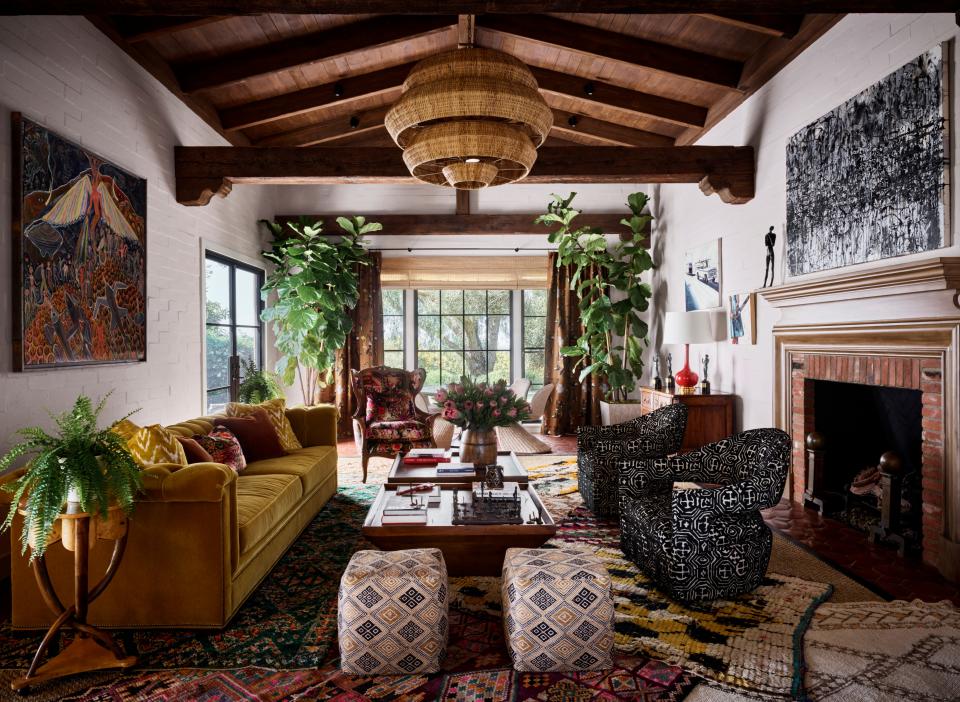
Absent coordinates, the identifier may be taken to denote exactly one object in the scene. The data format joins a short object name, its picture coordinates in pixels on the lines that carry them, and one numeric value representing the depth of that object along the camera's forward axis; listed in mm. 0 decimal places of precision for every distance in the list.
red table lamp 5383
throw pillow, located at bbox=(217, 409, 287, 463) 4074
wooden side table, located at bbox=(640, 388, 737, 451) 5320
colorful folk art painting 3060
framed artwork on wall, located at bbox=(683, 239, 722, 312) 5648
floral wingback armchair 5461
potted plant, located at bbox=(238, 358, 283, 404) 6105
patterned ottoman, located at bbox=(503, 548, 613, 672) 2180
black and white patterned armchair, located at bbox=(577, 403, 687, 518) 4082
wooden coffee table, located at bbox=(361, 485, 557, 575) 2846
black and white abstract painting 3127
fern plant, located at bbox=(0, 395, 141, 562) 2055
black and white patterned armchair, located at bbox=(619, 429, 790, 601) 2742
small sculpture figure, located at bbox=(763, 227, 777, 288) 4609
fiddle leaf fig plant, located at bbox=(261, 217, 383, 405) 6438
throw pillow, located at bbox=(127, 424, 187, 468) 2887
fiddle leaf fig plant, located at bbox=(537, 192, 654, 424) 6855
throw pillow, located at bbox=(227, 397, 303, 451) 4328
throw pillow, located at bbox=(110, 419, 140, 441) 2938
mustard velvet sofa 2469
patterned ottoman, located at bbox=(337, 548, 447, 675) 2172
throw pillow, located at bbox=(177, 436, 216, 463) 3242
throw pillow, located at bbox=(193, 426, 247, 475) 3580
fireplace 3039
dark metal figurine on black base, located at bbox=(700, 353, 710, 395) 5477
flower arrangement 3889
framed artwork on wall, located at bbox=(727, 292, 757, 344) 4945
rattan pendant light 2693
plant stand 2176
